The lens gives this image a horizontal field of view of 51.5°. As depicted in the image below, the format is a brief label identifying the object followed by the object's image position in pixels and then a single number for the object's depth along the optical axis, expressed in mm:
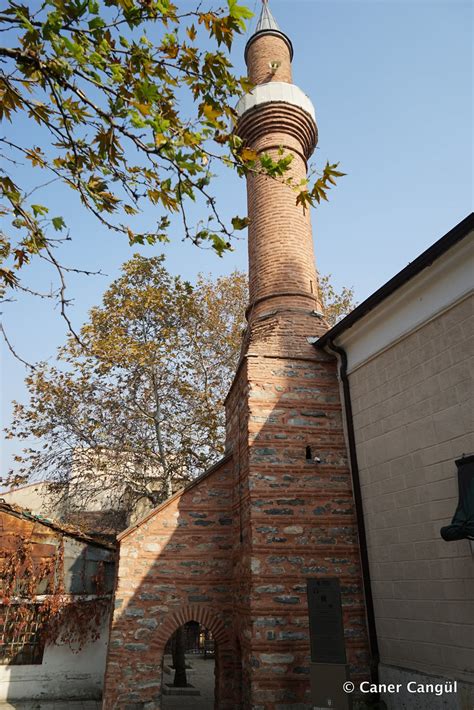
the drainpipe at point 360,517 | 5559
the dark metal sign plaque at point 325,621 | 4512
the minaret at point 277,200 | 8109
